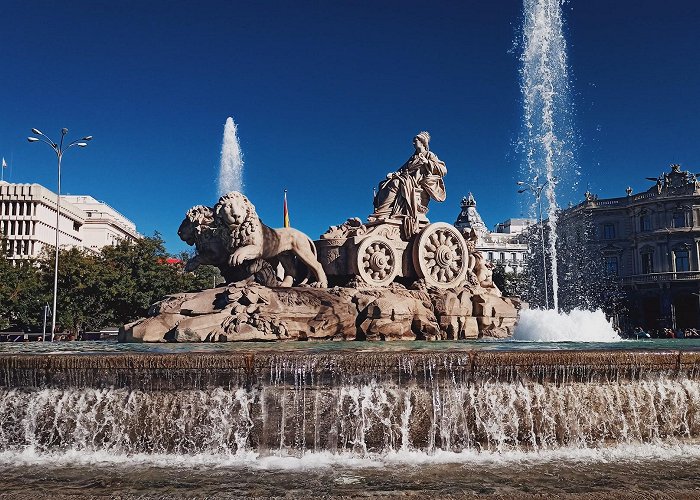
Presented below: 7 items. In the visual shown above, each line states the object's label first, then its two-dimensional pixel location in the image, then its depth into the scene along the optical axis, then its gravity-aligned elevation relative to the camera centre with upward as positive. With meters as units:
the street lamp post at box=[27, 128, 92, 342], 27.78 +8.43
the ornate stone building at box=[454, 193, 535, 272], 100.77 +13.01
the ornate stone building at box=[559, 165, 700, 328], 59.91 +7.64
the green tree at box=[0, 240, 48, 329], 31.64 +1.31
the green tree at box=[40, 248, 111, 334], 32.09 +1.37
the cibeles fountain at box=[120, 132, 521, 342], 12.92 +0.99
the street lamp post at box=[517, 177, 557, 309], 33.72 +6.77
